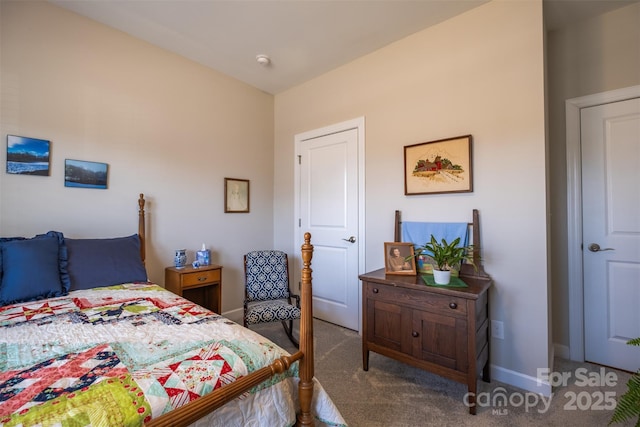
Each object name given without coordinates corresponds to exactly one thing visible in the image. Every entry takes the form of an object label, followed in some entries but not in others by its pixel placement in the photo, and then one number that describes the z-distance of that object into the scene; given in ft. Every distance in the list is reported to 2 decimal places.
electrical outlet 6.71
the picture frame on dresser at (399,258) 7.34
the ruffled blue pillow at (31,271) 5.41
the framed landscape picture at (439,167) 7.20
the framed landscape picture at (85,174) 7.22
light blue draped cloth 7.14
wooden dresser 5.65
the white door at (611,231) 6.82
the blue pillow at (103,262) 6.46
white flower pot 6.23
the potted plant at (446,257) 6.27
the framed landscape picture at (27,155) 6.48
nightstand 8.44
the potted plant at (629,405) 3.92
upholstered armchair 8.29
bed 2.50
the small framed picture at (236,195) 10.73
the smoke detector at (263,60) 9.32
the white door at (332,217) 9.73
